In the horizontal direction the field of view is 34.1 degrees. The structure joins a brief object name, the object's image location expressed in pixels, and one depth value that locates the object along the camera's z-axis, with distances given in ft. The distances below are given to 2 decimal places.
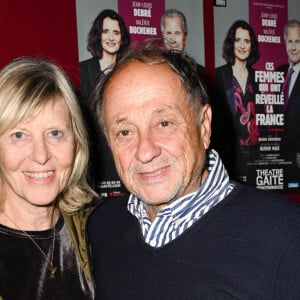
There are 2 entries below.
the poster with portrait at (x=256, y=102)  10.45
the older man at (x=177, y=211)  4.35
